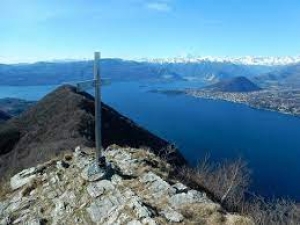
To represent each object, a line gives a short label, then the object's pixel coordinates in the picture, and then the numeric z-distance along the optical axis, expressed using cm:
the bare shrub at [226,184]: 959
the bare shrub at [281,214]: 1014
